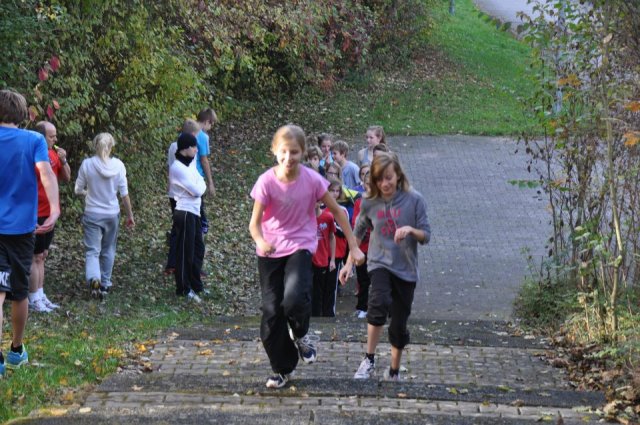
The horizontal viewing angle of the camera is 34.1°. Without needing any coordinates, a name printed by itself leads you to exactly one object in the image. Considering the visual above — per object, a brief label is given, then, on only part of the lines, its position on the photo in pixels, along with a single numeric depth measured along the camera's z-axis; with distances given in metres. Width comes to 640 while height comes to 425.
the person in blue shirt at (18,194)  6.94
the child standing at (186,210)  11.42
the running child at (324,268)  10.77
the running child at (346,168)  12.17
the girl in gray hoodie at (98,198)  10.83
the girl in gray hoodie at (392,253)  7.34
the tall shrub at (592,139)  8.67
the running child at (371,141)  12.47
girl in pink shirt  6.81
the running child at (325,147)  12.70
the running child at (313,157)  11.59
